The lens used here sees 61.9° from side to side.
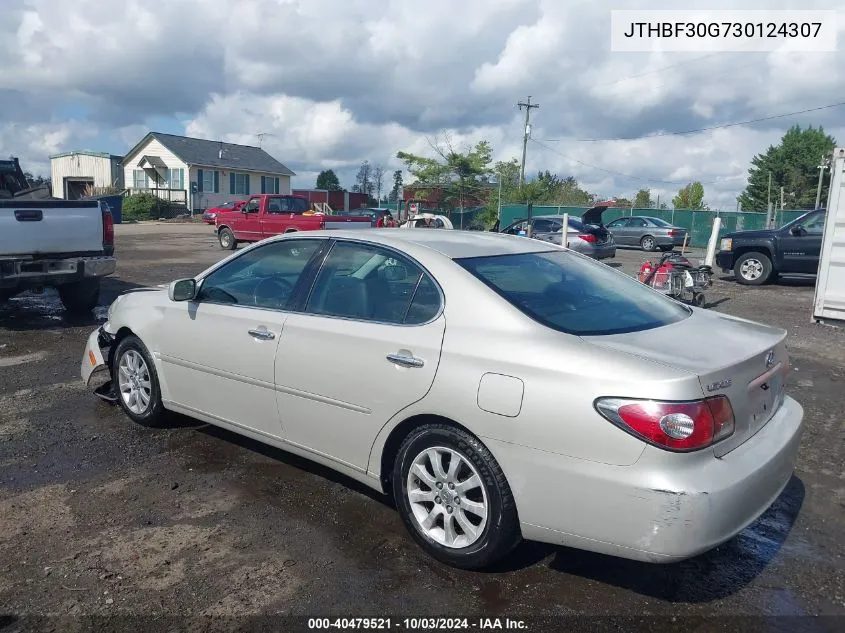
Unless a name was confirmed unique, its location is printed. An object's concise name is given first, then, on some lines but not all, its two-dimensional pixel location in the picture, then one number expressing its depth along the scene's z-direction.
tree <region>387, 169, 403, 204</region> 68.38
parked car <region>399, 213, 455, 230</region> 16.15
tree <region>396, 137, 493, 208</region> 46.69
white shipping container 9.75
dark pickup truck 14.20
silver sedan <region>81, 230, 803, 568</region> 2.74
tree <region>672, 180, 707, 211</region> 63.67
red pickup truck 21.73
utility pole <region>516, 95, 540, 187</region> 43.94
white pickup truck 7.79
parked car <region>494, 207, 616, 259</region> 18.94
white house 47.19
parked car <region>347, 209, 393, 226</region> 23.83
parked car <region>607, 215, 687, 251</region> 27.23
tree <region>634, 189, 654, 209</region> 58.72
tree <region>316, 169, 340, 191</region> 87.88
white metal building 51.00
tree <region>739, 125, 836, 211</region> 64.44
